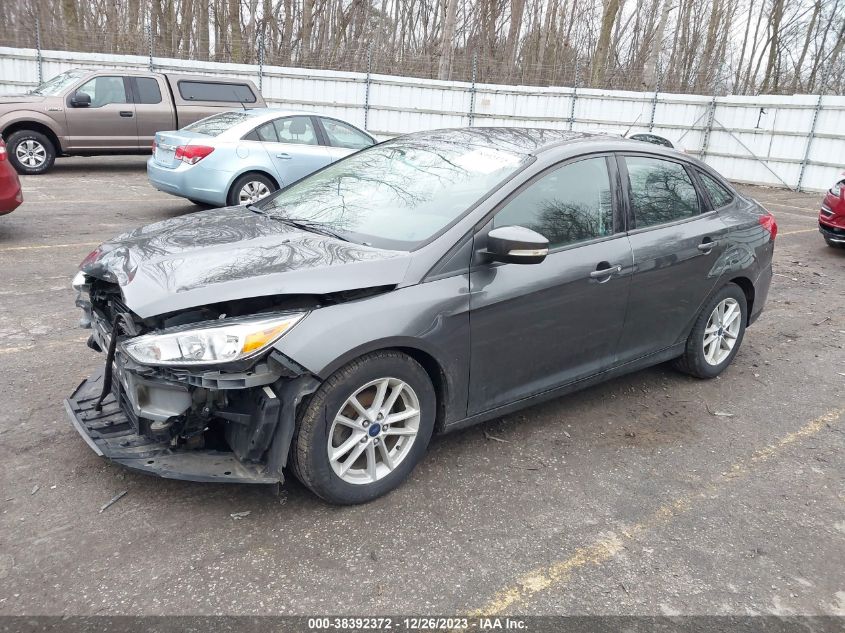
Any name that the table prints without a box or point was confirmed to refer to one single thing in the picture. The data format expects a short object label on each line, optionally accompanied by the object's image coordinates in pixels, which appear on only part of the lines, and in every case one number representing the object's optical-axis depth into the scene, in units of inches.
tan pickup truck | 461.4
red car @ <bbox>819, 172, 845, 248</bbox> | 357.4
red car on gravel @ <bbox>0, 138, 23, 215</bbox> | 270.8
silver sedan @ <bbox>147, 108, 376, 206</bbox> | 339.0
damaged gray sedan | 106.5
